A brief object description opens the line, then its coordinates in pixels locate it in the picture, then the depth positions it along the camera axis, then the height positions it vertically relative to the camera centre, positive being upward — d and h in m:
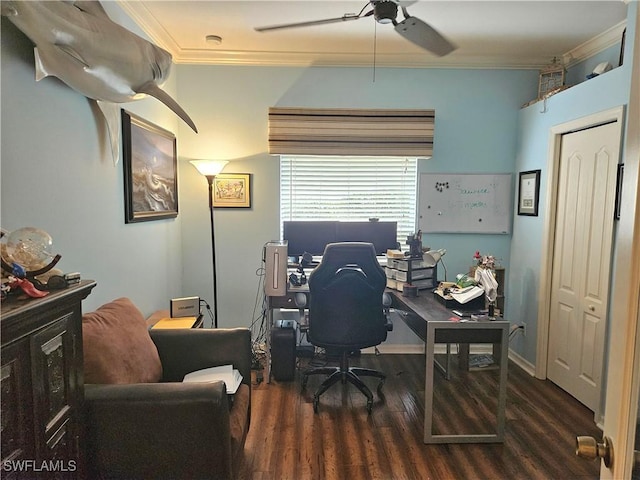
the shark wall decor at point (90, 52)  1.43 +0.65
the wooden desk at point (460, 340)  2.31 -0.77
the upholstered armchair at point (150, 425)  1.50 -0.85
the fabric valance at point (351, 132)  3.50 +0.71
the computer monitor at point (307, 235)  3.38 -0.22
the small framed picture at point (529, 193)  3.32 +0.18
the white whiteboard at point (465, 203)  3.67 +0.08
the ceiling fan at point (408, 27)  2.01 +0.99
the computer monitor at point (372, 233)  3.39 -0.20
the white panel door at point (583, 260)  2.60 -0.34
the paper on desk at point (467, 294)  2.51 -0.54
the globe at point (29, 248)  1.20 -0.14
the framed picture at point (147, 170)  2.49 +0.27
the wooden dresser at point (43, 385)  1.00 -0.53
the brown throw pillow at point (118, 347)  1.63 -0.64
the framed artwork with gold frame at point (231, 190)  3.58 +0.17
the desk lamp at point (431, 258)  3.08 -0.37
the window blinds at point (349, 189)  3.70 +0.20
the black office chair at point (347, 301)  2.60 -0.62
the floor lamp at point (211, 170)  3.25 +0.32
